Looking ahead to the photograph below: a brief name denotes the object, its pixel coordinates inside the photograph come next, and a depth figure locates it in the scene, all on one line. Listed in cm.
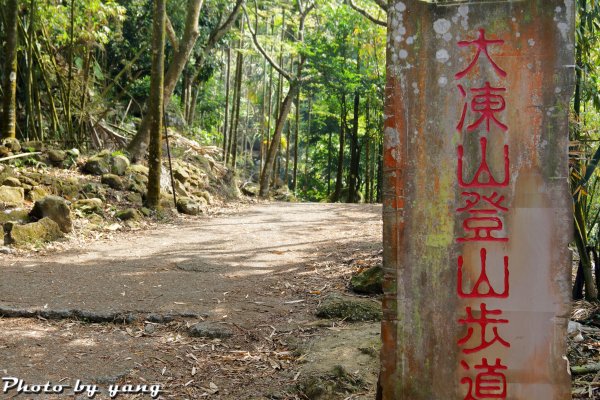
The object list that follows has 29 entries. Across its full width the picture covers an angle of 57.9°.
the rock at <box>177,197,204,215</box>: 1084
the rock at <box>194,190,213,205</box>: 1256
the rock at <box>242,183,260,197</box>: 1762
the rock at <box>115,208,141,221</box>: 889
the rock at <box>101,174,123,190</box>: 982
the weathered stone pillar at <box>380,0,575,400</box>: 261
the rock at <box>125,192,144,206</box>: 968
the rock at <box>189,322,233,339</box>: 428
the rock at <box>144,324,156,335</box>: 432
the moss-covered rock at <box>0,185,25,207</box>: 753
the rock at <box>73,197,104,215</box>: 850
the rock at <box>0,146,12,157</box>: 877
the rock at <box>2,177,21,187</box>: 796
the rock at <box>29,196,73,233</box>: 732
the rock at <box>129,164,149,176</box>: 1082
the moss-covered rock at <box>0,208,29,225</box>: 704
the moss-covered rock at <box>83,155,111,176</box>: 1007
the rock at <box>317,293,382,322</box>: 462
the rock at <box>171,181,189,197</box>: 1156
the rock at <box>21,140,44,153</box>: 947
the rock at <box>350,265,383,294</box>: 524
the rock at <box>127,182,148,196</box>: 1009
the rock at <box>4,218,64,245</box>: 677
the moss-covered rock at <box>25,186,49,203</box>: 811
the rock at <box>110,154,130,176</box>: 1038
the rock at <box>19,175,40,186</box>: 831
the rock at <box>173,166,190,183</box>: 1223
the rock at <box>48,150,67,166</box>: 973
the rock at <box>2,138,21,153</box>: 905
